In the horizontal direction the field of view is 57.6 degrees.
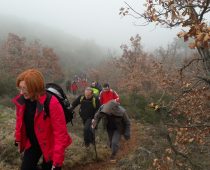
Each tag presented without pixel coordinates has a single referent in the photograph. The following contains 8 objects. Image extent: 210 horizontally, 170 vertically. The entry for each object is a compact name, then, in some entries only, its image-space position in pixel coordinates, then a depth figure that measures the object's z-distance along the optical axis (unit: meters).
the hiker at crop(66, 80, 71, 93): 16.17
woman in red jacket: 2.08
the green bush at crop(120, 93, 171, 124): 10.06
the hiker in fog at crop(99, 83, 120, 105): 5.15
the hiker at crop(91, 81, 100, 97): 4.81
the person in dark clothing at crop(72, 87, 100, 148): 4.69
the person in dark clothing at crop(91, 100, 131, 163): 4.18
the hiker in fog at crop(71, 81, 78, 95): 14.09
